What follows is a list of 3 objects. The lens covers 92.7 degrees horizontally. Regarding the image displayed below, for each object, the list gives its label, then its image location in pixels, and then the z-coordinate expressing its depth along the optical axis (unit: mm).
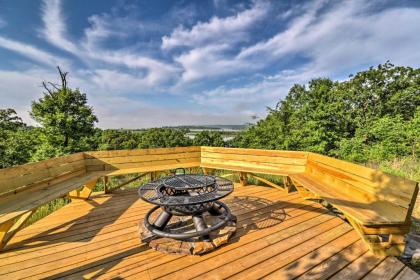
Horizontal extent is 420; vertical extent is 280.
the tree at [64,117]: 10602
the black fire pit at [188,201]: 2348
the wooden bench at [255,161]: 4250
